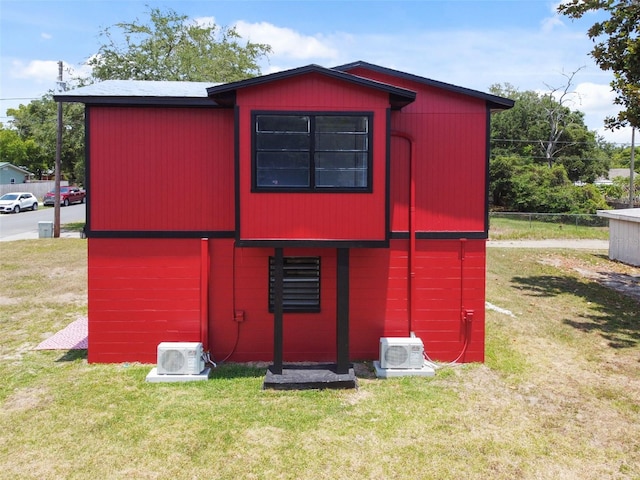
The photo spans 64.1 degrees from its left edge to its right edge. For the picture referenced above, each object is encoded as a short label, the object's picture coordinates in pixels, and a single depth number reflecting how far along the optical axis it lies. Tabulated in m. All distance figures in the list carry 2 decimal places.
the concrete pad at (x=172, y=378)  7.41
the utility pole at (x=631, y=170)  34.31
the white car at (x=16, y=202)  36.56
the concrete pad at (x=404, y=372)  7.60
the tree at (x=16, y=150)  59.91
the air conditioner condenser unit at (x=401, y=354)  7.69
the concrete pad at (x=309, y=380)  7.09
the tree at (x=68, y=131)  26.56
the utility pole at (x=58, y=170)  23.67
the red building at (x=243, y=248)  8.02
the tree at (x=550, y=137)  47.59
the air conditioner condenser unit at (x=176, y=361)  7.48
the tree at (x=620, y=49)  13.08
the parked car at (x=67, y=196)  42.47
